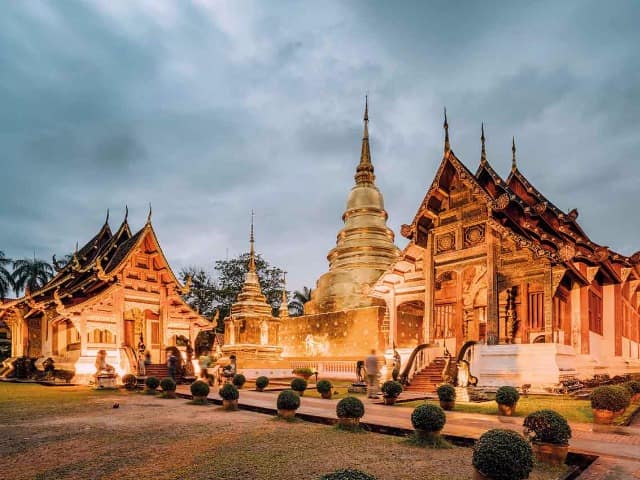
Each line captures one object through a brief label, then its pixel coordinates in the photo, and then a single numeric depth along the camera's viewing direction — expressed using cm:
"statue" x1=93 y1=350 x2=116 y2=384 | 2012
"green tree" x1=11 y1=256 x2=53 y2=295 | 4866
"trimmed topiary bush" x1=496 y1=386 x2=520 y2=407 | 1095
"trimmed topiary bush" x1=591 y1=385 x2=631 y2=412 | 955
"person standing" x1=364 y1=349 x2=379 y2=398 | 1498
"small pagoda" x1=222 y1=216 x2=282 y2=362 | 2900
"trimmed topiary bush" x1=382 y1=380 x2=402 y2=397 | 1309
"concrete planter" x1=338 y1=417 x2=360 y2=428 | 923
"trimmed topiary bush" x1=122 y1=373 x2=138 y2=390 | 1994
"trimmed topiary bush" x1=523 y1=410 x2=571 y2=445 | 654
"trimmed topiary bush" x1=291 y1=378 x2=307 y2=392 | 1605
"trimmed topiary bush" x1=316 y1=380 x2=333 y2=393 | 1504
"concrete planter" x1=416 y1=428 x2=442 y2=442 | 788
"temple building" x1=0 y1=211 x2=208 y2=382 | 2184
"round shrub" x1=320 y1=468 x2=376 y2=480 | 329
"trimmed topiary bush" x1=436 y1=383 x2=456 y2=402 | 1226
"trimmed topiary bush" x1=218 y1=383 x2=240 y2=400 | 1271
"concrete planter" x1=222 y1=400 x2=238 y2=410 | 1270
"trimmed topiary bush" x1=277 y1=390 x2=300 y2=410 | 1064
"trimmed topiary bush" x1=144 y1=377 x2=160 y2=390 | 1775
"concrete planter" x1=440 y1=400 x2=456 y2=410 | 1227
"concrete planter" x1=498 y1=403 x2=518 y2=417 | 1106
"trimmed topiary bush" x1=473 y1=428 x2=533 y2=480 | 499
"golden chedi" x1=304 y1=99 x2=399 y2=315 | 3269
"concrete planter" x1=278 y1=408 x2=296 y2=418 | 1067
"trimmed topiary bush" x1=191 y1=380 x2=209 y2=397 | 1414
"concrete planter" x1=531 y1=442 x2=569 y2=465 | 654
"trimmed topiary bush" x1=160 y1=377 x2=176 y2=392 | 1639
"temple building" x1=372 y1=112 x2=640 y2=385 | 1619
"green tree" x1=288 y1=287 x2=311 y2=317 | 5219
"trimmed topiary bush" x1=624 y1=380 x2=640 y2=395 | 1361
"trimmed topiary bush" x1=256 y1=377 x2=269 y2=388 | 1819
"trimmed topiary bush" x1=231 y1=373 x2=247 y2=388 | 1752
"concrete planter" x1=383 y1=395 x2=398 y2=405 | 1323
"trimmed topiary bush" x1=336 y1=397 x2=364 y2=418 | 920
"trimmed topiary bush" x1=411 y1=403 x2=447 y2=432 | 784
